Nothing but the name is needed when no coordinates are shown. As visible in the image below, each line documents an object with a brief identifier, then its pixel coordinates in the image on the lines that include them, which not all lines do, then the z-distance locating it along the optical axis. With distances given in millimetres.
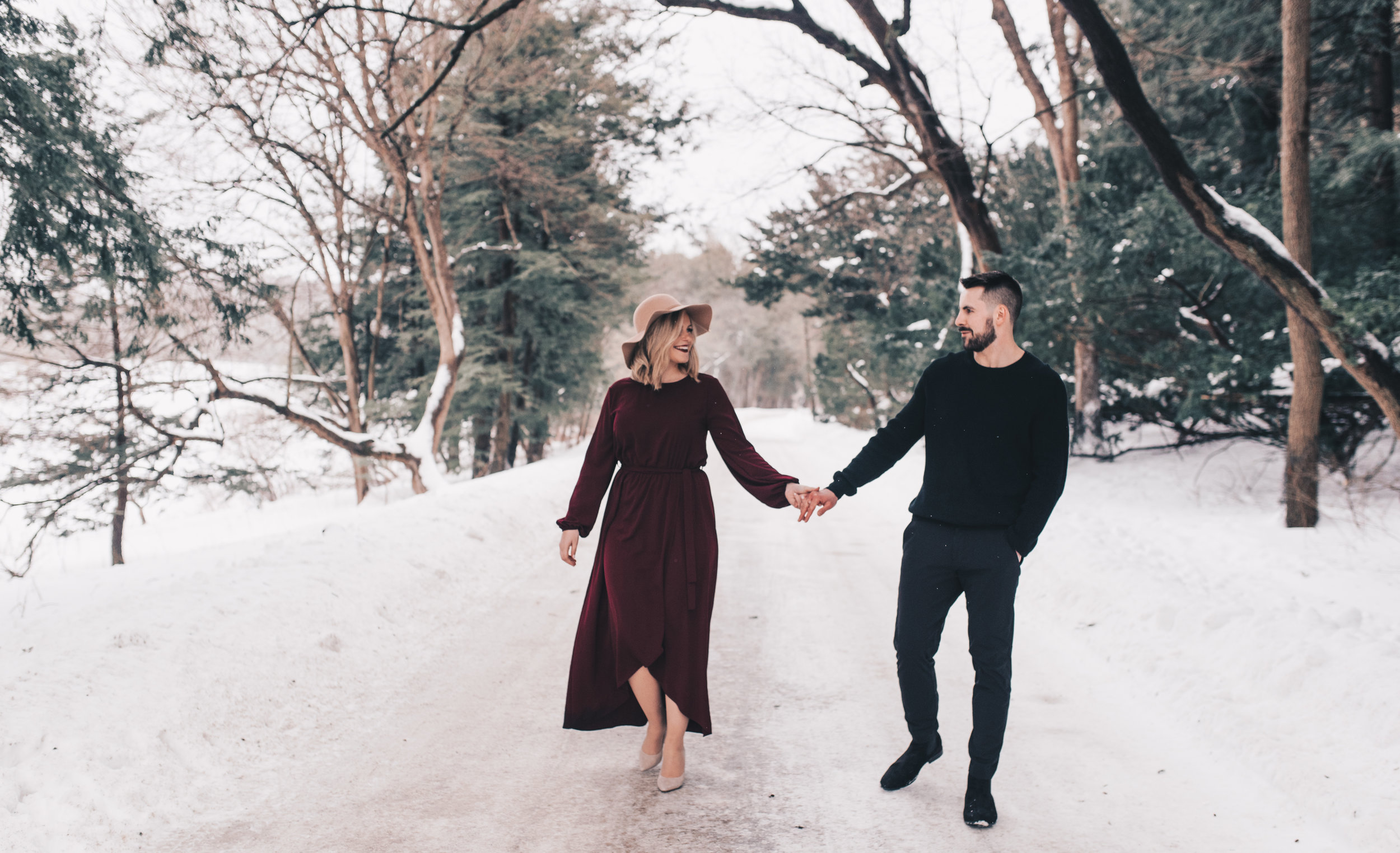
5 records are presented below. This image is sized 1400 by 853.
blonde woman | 3326
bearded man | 2941
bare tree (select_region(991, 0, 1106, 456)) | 12688
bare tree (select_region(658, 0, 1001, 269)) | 8555
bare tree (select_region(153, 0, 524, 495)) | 11641
